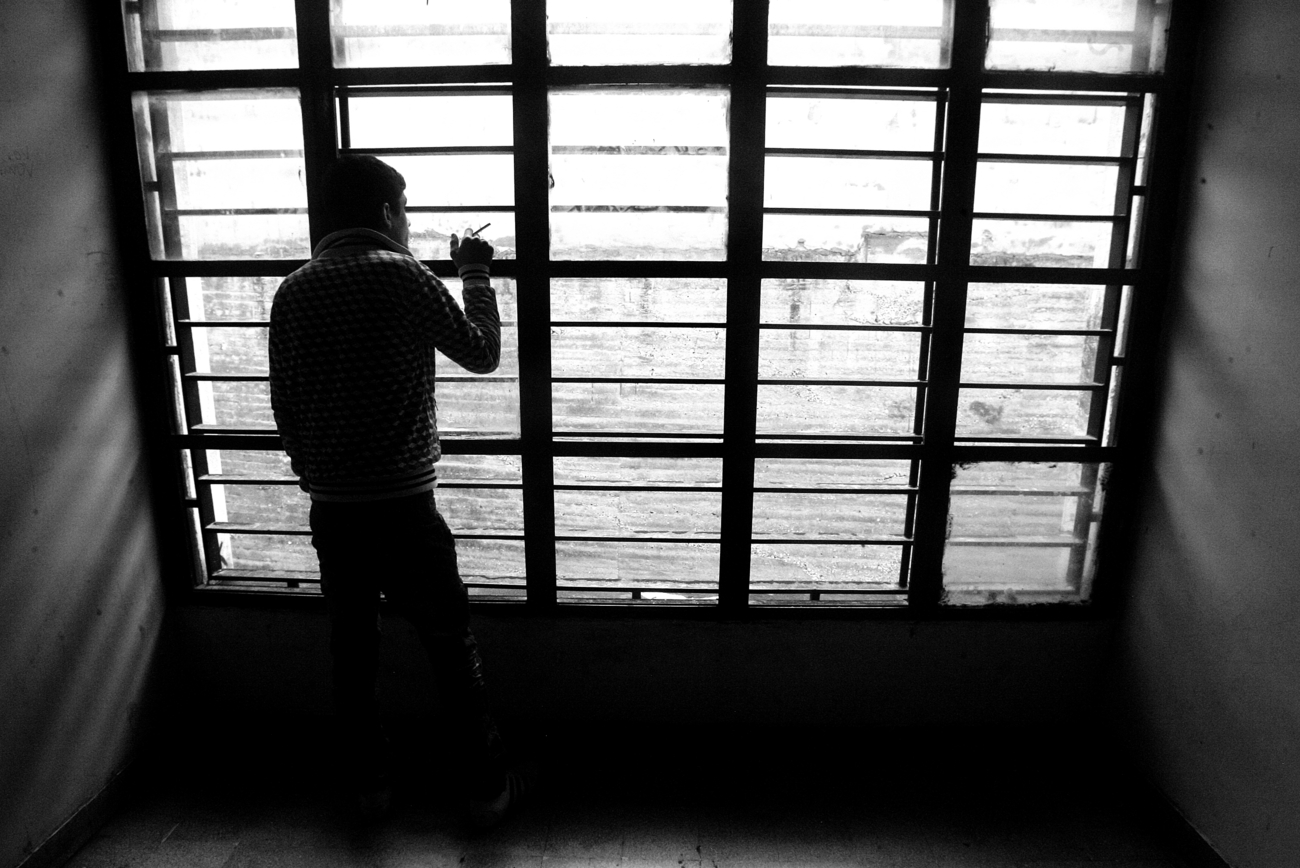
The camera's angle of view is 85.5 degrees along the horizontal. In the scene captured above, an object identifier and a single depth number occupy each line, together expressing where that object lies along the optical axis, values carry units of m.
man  1.67
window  2.00
